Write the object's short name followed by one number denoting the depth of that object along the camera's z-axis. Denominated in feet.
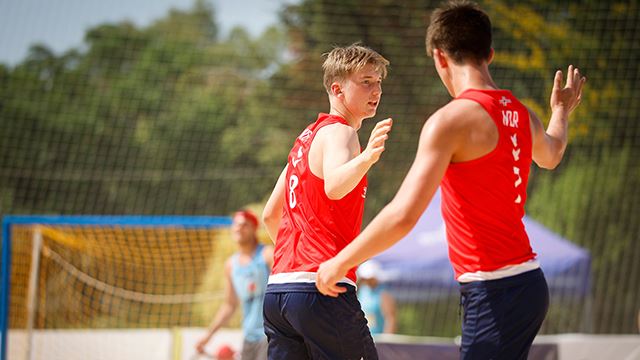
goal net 54.85
